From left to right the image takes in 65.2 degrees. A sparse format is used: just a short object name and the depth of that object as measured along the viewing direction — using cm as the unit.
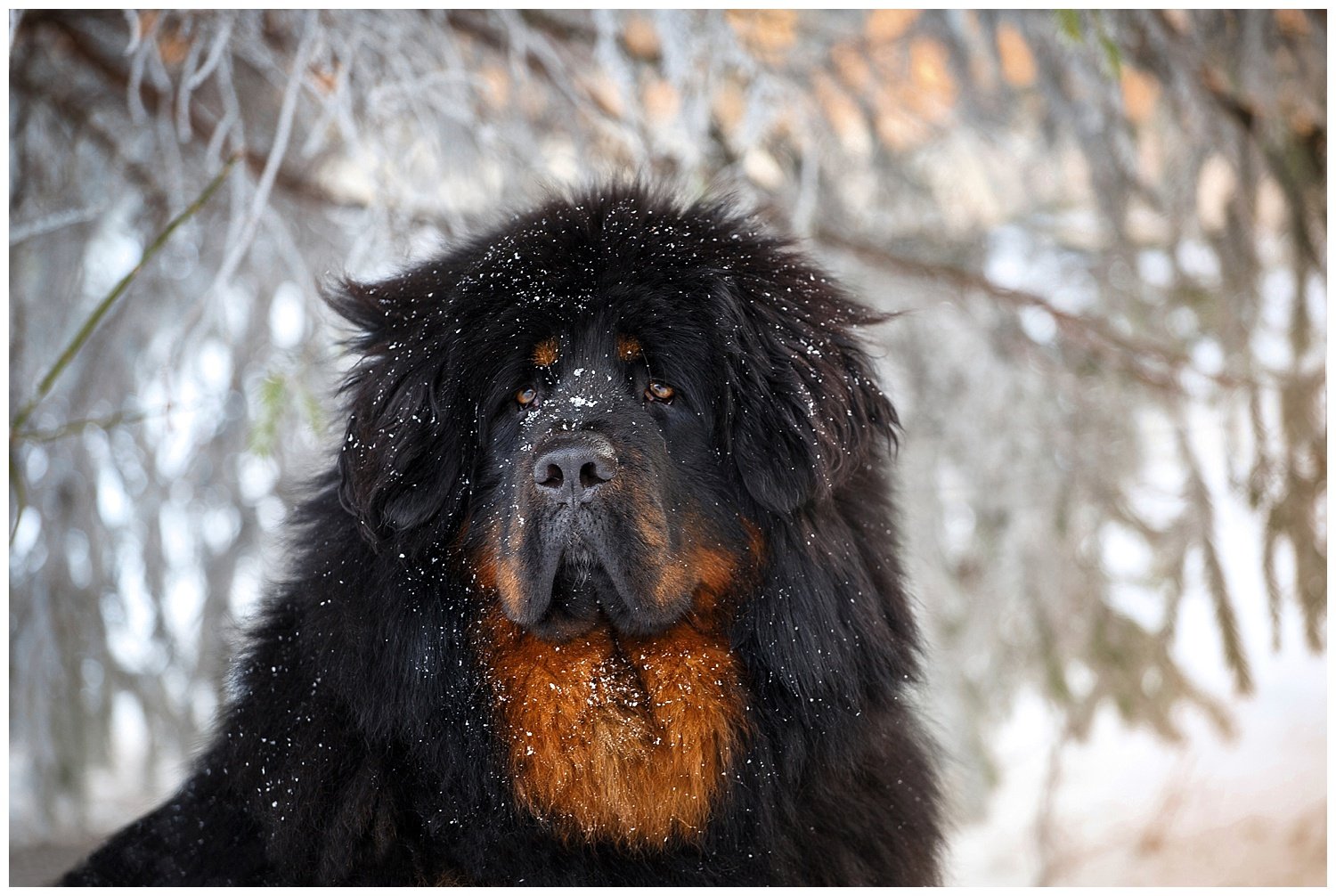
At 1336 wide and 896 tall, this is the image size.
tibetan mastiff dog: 253
